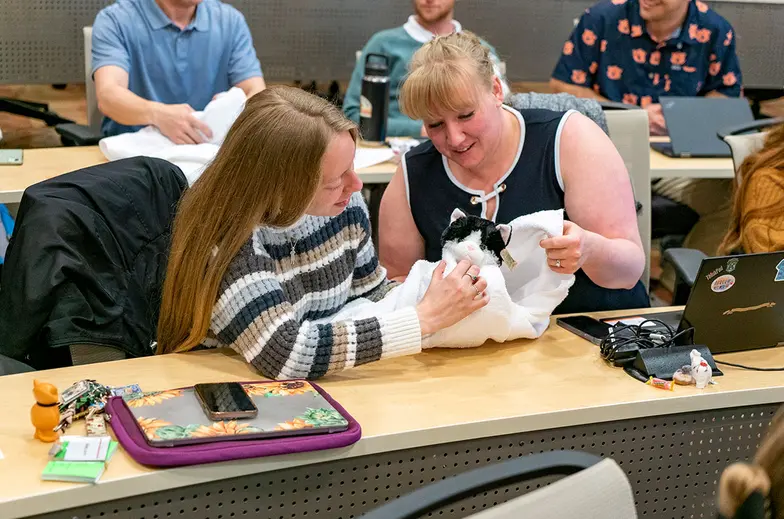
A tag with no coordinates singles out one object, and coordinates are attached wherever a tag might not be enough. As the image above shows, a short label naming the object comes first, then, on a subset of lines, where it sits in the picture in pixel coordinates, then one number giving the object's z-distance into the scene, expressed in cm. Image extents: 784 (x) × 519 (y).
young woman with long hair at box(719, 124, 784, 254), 351
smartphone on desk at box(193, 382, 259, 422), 276
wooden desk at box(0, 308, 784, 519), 269
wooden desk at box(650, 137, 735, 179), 426
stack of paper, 263
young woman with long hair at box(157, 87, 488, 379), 293
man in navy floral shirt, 513
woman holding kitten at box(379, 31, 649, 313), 320
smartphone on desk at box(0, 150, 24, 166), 390
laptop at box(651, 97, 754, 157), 441
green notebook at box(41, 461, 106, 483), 263
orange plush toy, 268
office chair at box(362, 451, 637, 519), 241
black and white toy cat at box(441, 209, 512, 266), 308
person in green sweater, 470
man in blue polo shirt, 424
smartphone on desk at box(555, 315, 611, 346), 317
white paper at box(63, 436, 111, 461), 267
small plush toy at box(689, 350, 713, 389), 299
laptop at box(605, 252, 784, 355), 304
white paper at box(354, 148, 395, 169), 407
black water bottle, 427
